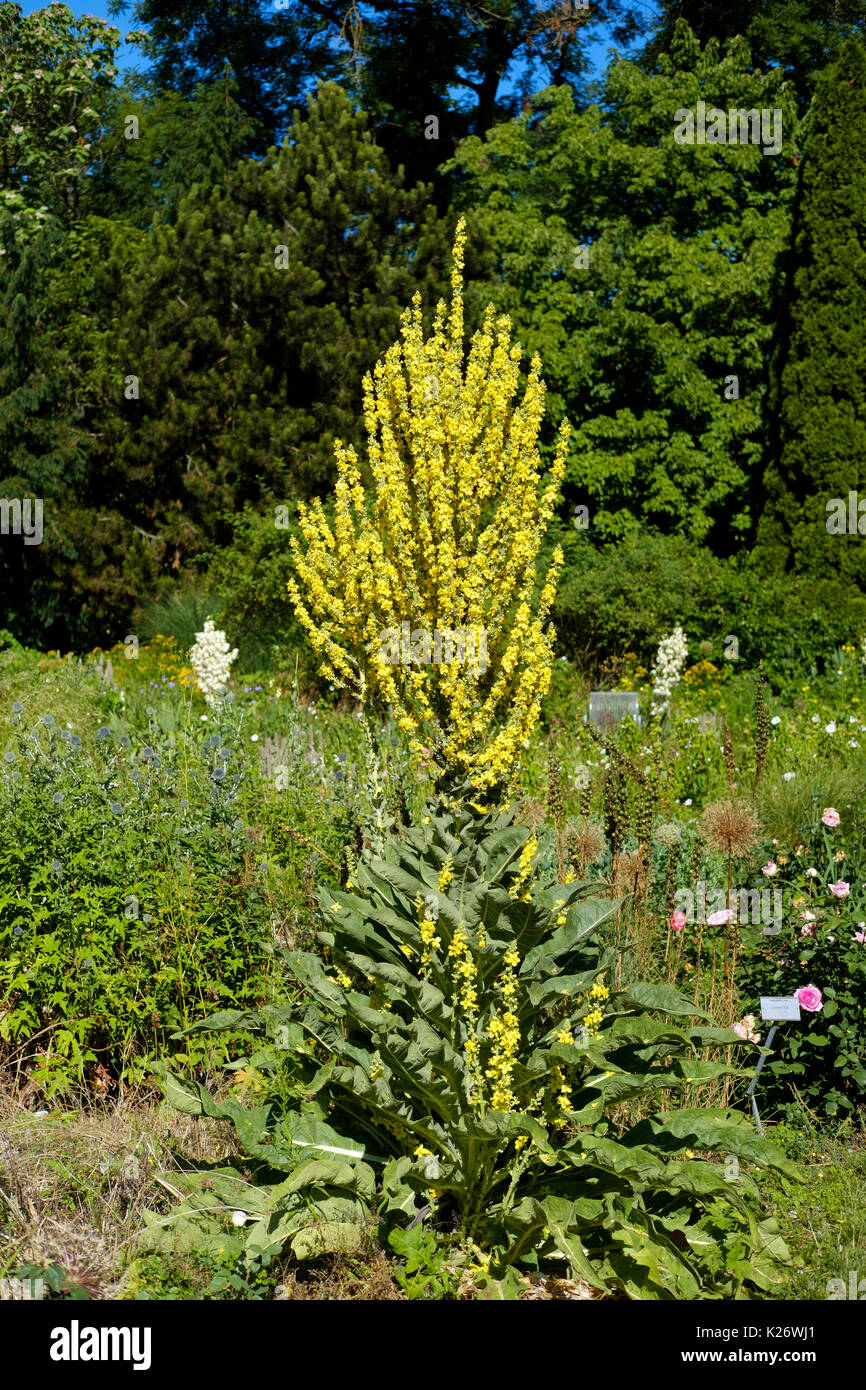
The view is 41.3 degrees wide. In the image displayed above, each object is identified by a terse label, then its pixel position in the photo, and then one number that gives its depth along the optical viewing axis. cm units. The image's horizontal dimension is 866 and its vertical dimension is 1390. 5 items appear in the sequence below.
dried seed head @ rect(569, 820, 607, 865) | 424
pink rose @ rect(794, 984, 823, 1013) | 371
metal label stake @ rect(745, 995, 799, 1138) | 344
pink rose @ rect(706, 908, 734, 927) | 392
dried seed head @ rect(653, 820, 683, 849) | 448
